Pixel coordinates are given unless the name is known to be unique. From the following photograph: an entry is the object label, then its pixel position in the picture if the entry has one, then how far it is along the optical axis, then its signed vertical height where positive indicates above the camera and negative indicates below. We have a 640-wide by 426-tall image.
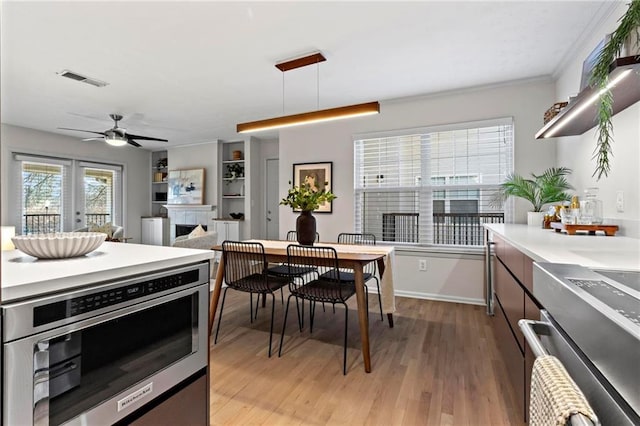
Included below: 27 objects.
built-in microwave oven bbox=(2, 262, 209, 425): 0.83 -0.44
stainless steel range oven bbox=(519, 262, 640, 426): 0.57 -0.28
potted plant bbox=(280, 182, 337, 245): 3.00 +0.05
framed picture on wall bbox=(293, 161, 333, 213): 4.63 +0.54
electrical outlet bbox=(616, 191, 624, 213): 2.07 +0.07
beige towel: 0.60 -0.38
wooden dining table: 2.29 -0.41
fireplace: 6.73 -0.12
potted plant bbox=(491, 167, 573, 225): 2.84 +0.22
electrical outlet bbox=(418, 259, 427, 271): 3.96 -0.67
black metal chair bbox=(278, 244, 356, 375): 2.40 -0.62
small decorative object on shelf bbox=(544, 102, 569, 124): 2.35 +0.78
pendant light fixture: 2.73 +0.89
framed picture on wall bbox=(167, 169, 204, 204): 6.72 +0.53
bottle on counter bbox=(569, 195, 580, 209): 2.23 +0.06
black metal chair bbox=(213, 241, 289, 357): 2.72 -0.53
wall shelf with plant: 1.21 +0.63
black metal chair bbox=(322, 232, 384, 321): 2.86 -0.60
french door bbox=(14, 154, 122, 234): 5.62 +0.33
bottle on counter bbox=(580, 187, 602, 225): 2.13 +0.01
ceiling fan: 4.41 +1.05
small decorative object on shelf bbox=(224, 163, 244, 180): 6.69 +0.87
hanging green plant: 1.19 +0.61
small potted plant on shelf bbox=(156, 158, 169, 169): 7.55 +1.15
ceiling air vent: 3.28 +1.43
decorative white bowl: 1.14 -0.13
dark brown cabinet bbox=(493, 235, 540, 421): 1.45 -0.59
